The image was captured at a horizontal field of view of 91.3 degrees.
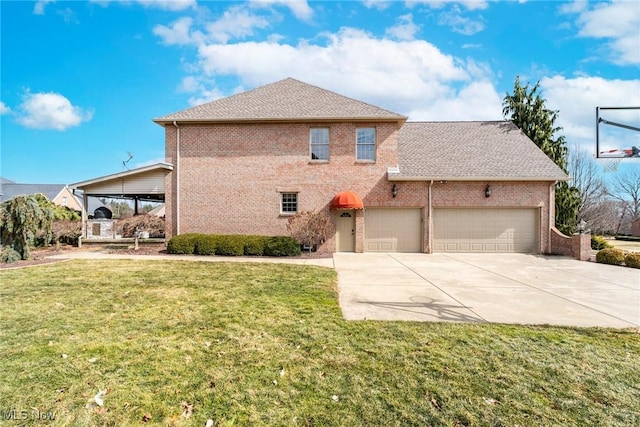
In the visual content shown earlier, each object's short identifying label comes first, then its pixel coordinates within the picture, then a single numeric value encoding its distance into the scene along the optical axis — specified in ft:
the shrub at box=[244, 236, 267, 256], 43.27
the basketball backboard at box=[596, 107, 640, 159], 28.71
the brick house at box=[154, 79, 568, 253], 49.14
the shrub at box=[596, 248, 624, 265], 38.40
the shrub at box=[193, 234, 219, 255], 43.62
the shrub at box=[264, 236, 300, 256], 43.21
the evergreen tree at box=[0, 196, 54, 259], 34.53
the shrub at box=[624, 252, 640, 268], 36.60
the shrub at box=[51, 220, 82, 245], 53.52
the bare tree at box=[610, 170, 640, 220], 141.90
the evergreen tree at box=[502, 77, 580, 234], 59.72
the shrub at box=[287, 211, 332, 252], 46.98
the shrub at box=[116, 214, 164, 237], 61.05
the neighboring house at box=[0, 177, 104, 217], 127.24
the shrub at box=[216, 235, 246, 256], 43.42
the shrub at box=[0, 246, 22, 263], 33.86
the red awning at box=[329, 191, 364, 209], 46.34
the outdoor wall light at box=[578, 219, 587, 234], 43.25
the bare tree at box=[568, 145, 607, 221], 94.48
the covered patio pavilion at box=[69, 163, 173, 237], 51.39
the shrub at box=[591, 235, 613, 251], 55.48
